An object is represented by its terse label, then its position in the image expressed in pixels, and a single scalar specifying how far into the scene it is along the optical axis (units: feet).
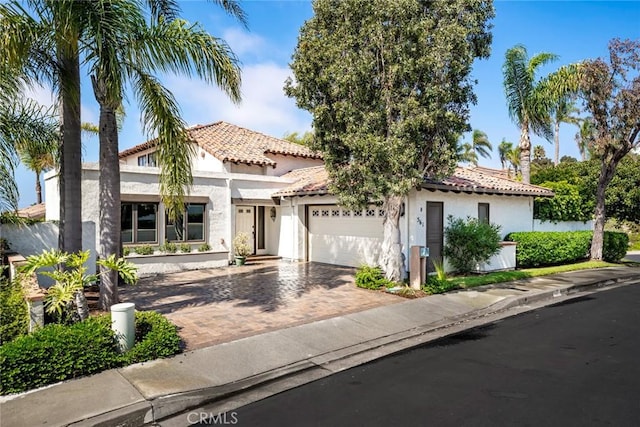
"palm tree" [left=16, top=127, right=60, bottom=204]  33.81
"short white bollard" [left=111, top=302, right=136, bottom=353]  20.83
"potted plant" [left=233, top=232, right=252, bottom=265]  55.21
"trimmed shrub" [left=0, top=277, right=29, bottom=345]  21.13
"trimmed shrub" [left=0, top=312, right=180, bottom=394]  17.43
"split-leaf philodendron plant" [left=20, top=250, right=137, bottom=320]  20.68
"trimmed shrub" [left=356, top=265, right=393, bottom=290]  39.29
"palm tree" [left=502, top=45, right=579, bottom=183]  64.39
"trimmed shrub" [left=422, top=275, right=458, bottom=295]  37.83
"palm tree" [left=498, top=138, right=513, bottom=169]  151.34
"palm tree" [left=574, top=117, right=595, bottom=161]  59.06
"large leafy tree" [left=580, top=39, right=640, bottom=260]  54.03
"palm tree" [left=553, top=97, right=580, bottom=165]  63.10
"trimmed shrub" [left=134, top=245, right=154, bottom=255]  47.78
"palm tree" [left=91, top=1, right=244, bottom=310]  23.40
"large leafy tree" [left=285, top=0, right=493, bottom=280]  33.63
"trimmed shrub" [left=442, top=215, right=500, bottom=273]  46.06
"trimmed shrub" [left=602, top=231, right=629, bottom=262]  65.87
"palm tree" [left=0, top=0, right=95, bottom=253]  21.17
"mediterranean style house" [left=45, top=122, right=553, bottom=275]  47.19
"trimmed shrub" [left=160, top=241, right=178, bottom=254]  49.85
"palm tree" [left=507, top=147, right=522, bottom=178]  138.31
